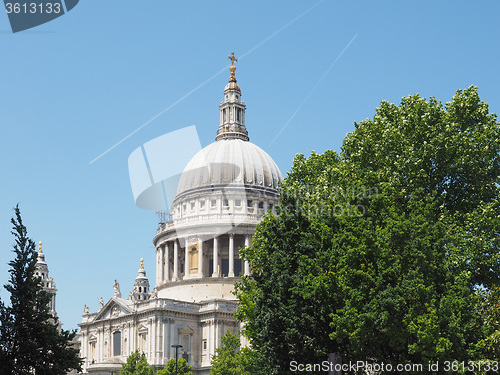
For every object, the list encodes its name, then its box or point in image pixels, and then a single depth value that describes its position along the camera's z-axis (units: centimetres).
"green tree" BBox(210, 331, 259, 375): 8254
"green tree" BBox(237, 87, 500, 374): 3534
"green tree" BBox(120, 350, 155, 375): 8700
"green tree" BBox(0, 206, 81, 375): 3600
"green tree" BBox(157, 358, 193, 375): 8569
